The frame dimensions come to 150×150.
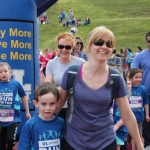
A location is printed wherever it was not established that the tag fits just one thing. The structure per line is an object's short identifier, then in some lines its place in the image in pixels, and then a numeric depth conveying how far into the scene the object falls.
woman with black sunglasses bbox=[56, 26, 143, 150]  2.92
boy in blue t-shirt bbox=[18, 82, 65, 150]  3.15
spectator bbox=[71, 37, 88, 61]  6.34
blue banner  5.83
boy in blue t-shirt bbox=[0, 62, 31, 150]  5.25
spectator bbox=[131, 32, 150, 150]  5.90
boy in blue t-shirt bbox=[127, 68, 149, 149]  5.69
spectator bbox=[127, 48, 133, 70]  18.21
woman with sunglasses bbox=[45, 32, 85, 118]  4.37
